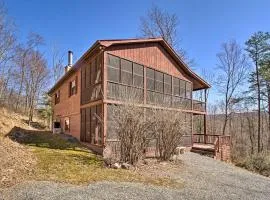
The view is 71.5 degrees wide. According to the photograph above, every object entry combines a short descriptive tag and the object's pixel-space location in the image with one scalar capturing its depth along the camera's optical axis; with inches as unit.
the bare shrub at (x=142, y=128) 310.5
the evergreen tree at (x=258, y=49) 819.4
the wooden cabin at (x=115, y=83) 395.6
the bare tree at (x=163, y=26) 907.2
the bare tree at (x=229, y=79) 935.2
